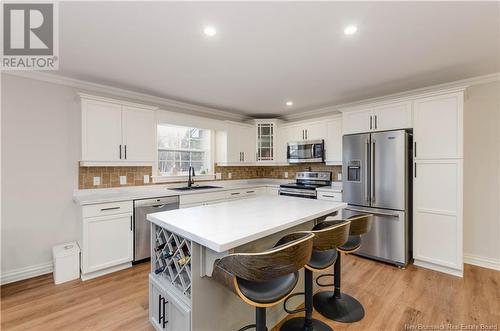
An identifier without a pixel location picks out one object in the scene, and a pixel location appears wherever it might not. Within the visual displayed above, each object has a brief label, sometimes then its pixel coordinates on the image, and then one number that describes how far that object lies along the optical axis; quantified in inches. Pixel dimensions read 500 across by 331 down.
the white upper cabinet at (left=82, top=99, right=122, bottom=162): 114.0
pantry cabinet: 107.4
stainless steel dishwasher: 118.6
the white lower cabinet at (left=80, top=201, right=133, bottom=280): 105.0
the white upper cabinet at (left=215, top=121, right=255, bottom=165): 181.0
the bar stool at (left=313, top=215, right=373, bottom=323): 79.0
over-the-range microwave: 167.6
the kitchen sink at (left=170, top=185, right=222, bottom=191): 153.0
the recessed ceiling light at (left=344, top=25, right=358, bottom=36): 73.3
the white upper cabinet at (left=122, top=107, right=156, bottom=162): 127.0
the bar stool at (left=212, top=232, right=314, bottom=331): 47.3
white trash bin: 101.6
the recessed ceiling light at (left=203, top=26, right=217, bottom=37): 74.1
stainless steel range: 158.6
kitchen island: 57.2
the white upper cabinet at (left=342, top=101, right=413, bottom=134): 121.6
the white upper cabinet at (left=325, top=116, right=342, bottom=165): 159.8
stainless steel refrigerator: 116.9
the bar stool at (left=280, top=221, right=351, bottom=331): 64.3
